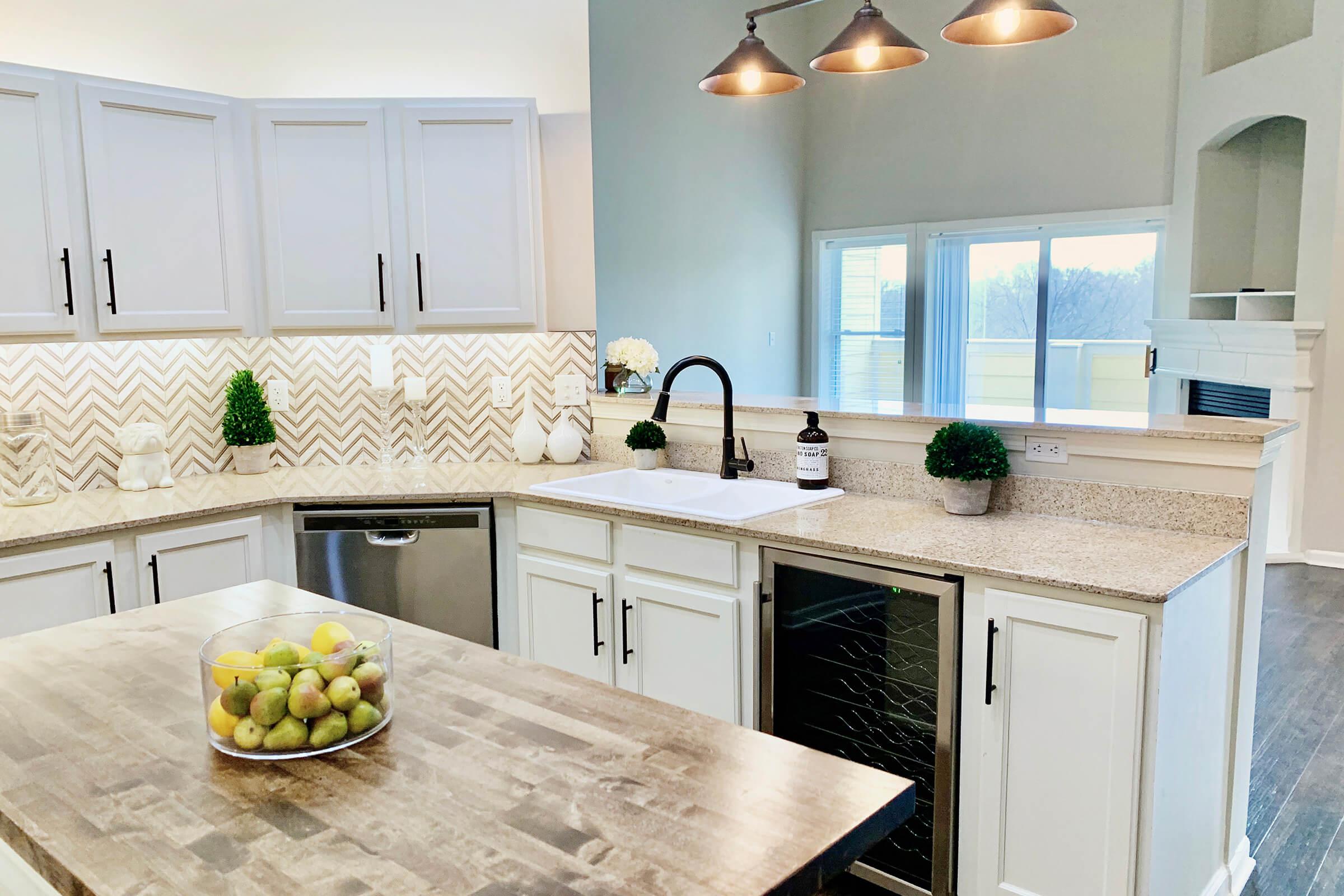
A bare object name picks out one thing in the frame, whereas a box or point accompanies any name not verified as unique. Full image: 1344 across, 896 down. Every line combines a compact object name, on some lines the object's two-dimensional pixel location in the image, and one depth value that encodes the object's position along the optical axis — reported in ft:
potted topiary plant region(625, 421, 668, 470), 11.40
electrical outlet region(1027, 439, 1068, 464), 8.63
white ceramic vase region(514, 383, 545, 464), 12.36
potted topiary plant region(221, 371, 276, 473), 11.95
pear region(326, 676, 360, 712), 4.20
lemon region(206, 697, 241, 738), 4.18
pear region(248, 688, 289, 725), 4.07
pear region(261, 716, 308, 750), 4.10
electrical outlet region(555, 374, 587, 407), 12.57
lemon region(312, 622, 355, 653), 4.58
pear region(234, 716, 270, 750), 4.10
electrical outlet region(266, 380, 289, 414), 12.44
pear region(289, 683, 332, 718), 4.09
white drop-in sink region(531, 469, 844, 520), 9.75
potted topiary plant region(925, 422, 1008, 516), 8.60
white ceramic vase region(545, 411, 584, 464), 12.26
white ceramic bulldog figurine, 11.00
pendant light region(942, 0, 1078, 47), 7.66
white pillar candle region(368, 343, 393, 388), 12.07
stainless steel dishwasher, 10.60
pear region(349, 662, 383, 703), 4.30
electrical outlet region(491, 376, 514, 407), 12.80
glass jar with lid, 10.18
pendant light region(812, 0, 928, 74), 8.32
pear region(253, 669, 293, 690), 4.11
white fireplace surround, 18.63
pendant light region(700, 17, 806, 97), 9.24
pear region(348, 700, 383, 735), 4.26
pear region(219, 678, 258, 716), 4.12
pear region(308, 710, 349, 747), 4.15
